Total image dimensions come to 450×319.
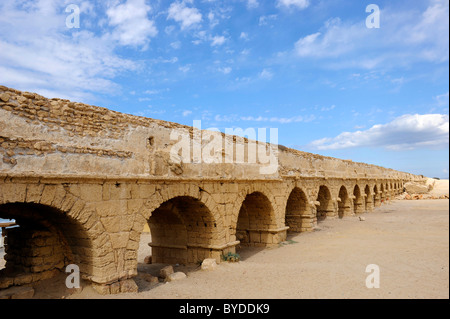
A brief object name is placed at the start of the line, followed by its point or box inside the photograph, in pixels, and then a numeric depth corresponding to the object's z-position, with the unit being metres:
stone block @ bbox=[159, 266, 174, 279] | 7.77
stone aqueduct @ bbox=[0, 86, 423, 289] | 5.09
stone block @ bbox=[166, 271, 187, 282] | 7.48
